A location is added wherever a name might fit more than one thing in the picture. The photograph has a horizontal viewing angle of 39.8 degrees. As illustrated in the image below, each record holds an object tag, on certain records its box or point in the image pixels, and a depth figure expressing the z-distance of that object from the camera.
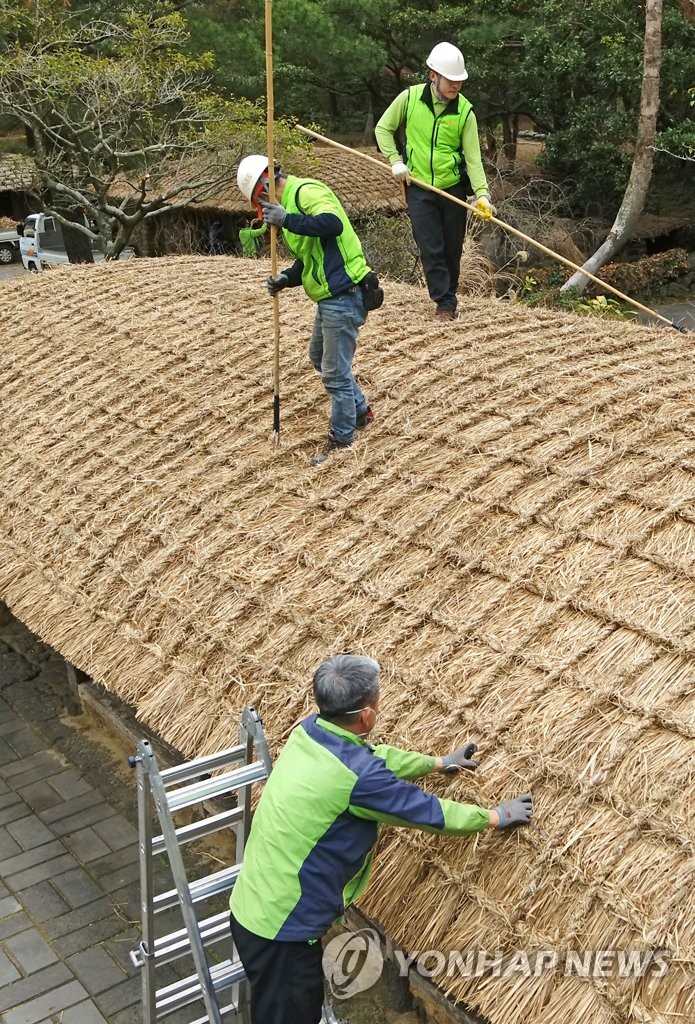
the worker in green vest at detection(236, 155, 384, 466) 4.93
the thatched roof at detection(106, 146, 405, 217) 20.05
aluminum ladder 3.47
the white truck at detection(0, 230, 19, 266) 29.04
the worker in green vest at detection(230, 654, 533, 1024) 3.15
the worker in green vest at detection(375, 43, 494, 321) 6.38
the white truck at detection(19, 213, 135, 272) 25.30
